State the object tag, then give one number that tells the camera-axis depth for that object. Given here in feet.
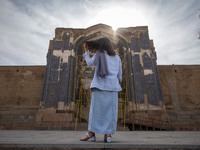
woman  5.89
